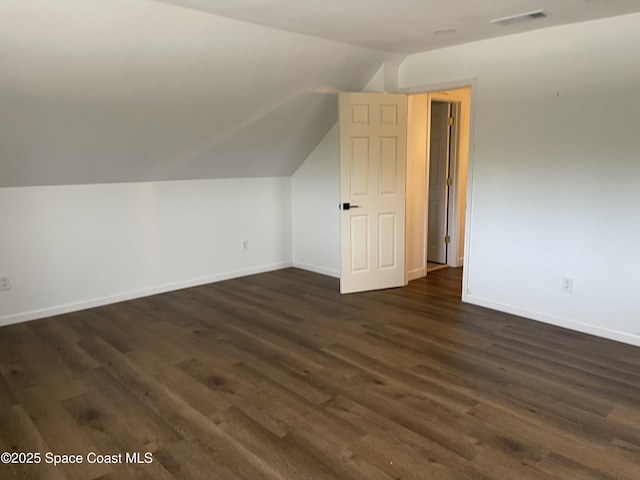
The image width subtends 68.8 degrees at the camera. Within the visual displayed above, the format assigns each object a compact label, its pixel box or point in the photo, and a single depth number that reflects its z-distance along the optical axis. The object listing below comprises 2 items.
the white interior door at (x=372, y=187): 4.66
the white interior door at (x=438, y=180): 6.02
